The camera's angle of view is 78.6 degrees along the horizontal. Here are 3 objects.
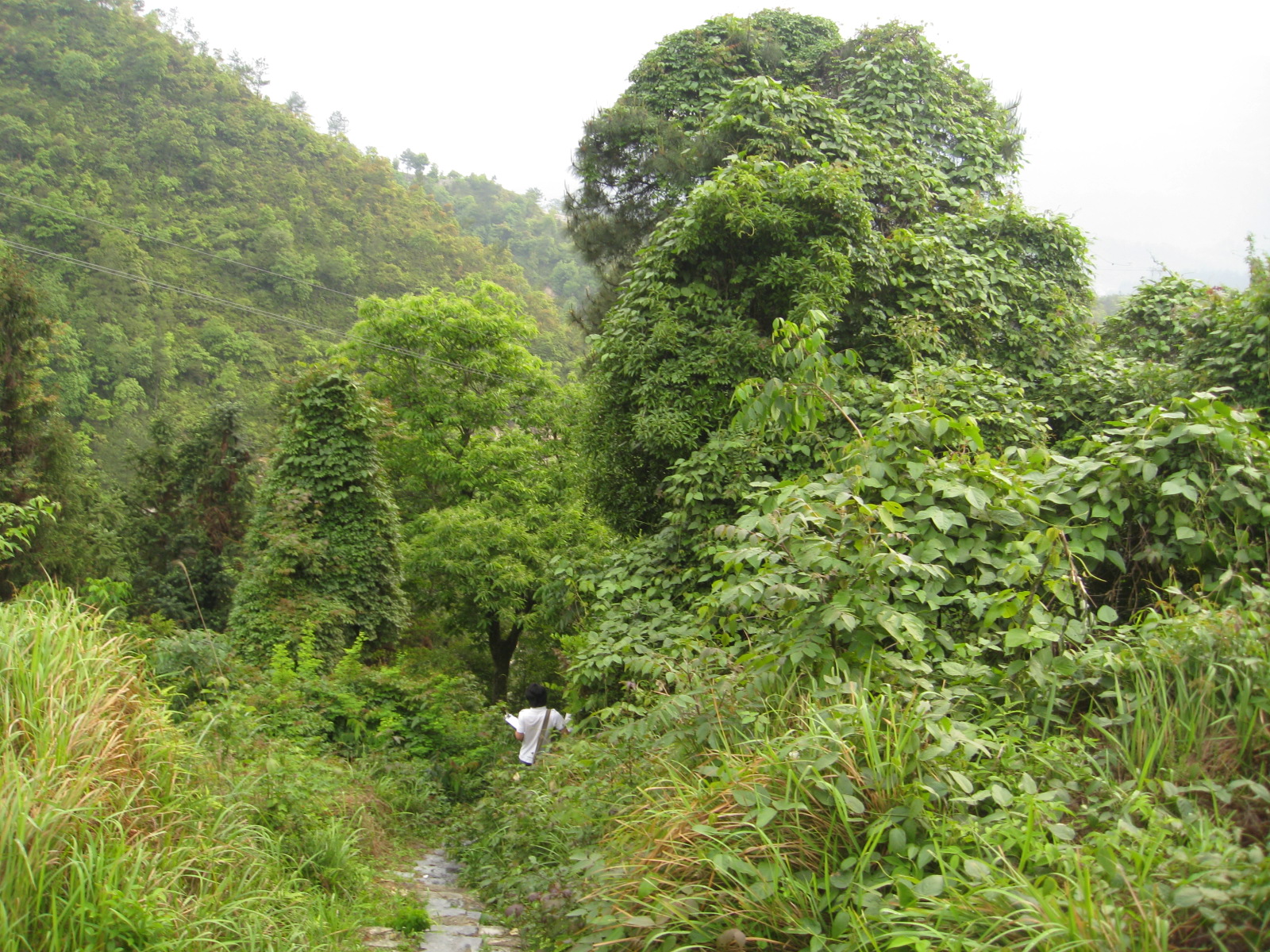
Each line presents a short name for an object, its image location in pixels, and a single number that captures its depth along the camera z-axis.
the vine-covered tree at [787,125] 8.77
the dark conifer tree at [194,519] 18.62
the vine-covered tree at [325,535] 10.24
